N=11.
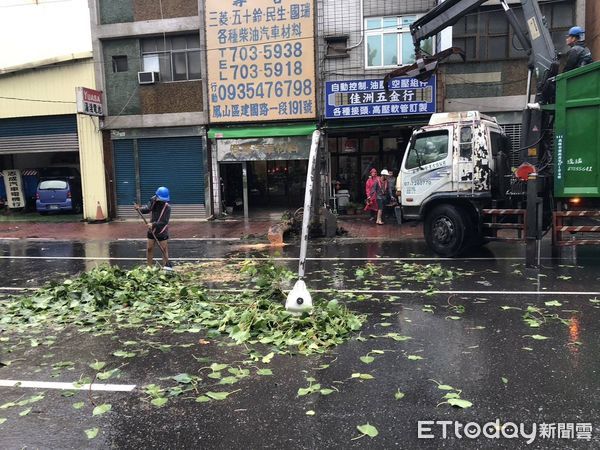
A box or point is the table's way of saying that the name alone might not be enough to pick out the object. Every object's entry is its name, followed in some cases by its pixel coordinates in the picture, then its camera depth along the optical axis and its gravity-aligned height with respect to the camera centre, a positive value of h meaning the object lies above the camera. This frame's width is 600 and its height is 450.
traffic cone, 20.55 -1.54
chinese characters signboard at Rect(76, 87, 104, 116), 18.92 +2.87
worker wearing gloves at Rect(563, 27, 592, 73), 9.53 +2.12
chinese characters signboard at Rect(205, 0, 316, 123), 18.59 +4.22
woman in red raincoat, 17.42 -0.69
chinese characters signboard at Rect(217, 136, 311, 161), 19.09 +0.93
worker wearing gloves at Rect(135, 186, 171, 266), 9.81 -0.86
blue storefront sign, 17.33 +2.48
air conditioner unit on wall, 19.75 +3.83
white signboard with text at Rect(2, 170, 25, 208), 23.92 -0.48
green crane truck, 9.34 +0.01
